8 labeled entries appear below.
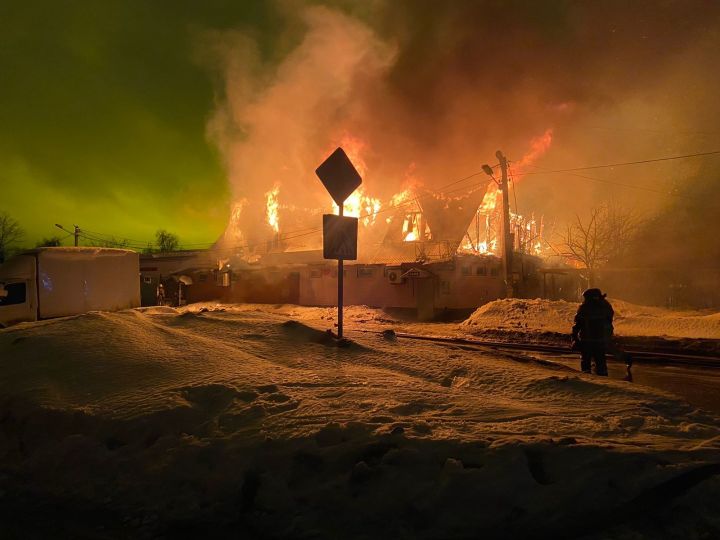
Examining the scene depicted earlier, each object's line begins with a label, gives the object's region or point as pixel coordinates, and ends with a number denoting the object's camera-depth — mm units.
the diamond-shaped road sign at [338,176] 5590
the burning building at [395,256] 26656
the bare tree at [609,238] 36719
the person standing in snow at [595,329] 5926
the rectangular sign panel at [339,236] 5340
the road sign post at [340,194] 5410
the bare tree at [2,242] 51188
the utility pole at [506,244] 20906
